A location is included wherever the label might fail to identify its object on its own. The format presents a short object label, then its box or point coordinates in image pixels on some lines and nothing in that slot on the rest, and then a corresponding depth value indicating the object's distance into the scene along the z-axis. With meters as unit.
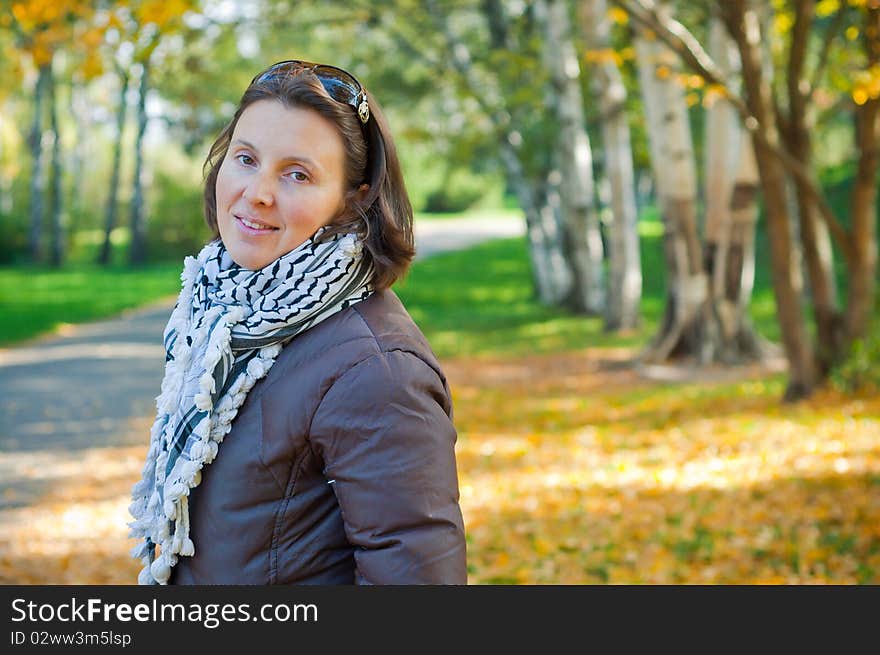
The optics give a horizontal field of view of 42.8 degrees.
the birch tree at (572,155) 18.53
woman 1.91
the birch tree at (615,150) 15.59
